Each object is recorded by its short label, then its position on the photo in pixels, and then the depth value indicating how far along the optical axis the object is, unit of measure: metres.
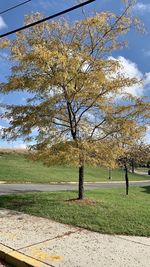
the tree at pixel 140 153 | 9.81
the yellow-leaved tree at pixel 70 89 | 6.15
